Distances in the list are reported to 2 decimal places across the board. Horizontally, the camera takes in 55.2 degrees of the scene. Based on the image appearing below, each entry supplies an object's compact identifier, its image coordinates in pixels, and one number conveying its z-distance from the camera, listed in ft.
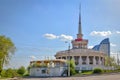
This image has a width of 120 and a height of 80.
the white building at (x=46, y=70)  121.40
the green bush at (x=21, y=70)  148.74
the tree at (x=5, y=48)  92.91
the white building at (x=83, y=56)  175.87
